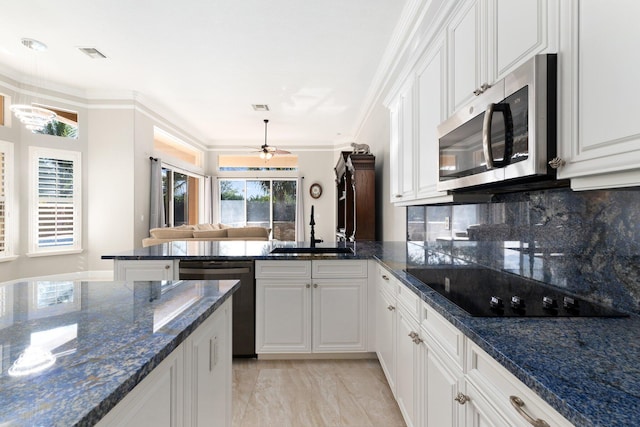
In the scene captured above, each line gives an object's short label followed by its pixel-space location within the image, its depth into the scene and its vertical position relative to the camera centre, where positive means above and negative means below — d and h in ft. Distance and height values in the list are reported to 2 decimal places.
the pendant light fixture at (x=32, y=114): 10.73 +3.32
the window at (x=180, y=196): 21.12 +1.15
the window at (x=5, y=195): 13.78 +0.68
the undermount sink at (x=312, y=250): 9.19 -1.12
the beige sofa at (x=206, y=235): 14.57 -1.06
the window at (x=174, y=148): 19.90 +4.64
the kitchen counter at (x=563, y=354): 1.87 -1.09
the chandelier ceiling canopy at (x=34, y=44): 11.49 +6.13
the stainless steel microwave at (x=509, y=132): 3.17 +0.99
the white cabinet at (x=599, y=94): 2.39 +1.00
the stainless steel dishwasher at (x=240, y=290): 8.27 -2.05
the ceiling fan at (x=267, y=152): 20.05 +3.83
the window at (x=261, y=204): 27.81 +0.72
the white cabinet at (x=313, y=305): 8.38 -2.42
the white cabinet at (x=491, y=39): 3.34 +2.20
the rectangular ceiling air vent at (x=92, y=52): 12.02 +6.12
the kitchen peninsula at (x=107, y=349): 1.78 -1.02
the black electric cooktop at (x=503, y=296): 3.41 -1.04
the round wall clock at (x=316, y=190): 27.02 +1.92
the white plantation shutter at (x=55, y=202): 14.94 +0.45
